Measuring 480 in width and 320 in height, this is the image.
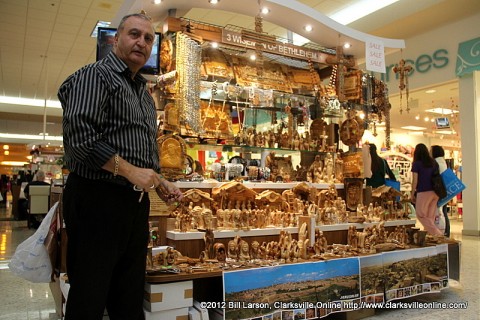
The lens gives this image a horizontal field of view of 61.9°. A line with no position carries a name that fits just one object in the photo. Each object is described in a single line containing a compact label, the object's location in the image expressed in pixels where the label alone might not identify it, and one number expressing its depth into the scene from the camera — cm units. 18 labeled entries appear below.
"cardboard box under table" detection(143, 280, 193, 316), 237
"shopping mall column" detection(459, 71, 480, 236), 792
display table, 253
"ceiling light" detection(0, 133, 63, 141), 2019
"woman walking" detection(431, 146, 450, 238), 587
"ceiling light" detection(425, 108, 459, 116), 1146
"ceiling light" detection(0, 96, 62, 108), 1466
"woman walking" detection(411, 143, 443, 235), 543
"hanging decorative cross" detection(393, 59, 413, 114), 471
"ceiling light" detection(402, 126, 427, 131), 1422
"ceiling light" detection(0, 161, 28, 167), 2632
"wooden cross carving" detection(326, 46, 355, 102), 442
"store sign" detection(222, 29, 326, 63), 376
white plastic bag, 238
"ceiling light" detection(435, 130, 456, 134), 1427
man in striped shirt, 161
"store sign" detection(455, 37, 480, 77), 759
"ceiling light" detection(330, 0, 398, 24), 687
